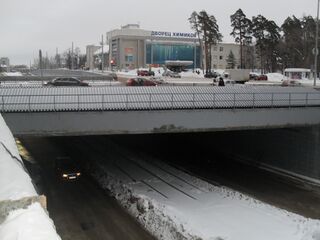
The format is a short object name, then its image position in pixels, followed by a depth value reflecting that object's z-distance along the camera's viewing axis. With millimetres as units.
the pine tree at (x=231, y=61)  124375
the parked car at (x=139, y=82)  48062
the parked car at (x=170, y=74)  84025
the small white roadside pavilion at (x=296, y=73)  81438
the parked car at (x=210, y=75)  86119
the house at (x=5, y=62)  140638
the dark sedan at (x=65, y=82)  45656
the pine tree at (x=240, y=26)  93625
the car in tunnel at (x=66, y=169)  28609
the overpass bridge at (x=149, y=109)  23078
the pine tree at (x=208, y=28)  96875
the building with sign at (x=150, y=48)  131000
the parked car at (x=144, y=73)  83412
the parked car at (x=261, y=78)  79312
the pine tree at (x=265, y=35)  95188
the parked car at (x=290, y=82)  62844
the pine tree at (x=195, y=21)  97562
